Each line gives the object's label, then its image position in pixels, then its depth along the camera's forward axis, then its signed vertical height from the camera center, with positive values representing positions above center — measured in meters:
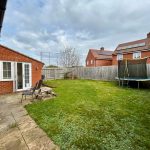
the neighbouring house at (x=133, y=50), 16.86 +3.86
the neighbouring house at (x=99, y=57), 24.54 +3.85
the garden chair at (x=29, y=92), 5.74 -0.89
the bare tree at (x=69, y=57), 22.92 +3.54
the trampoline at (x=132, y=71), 8.81 +0.31
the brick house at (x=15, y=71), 7.52 +0.28
